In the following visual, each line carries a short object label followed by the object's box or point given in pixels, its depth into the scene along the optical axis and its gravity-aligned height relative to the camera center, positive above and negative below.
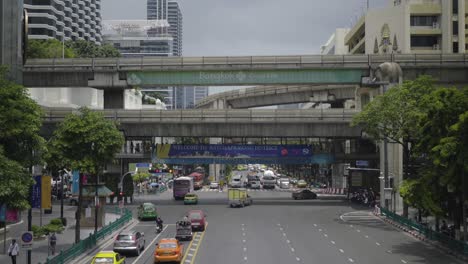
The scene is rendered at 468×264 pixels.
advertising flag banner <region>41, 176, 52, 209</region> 36.34 -2.75
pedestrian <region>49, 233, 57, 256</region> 35.53 -5.50
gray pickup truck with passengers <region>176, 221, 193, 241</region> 43.53 -5.96
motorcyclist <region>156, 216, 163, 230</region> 48.31 -5.99
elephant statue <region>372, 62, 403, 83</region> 61.47 +7.68
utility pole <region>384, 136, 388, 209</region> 57.06 -1.74
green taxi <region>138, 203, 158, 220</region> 57.34 -6.09
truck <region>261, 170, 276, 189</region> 114.38 -6.41
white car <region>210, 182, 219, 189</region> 110.68 -6.79
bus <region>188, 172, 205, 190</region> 107.81 -5.89
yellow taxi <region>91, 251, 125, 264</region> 29.52 -5.38
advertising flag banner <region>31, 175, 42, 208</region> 37.31 -3.10
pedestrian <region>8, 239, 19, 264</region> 30.94 -5.25
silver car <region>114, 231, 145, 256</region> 36.22 -5.69
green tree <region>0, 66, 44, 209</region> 25.59 +0.32
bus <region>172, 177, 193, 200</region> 82.31 -5.43
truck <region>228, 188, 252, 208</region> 69.69 -5.71
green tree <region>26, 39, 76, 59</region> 96.96 +16.32
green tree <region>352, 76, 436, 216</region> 50.59 +3.06
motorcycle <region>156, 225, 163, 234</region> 48.34 -6.45
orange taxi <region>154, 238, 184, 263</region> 33.16 -5.70
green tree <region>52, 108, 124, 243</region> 39.31 +0.45
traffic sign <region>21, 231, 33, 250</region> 27.94 -4.24
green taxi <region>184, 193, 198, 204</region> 72.81 -6.14
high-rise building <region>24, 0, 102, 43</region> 157.00 +36.26
